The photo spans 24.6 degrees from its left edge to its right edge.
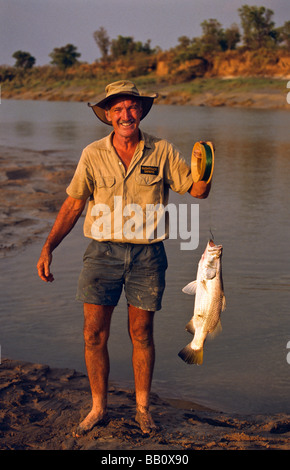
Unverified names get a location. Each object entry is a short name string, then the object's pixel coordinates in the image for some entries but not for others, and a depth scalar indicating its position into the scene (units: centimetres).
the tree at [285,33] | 7169
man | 390
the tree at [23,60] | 11826
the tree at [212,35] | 7668
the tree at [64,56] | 10781
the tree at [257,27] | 7388
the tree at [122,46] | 10094
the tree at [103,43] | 10788
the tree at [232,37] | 7781
